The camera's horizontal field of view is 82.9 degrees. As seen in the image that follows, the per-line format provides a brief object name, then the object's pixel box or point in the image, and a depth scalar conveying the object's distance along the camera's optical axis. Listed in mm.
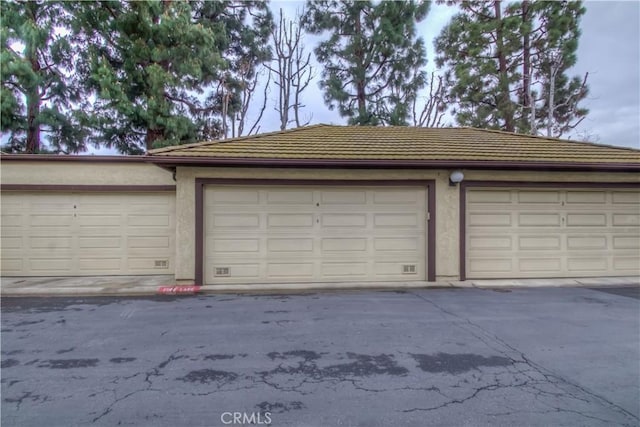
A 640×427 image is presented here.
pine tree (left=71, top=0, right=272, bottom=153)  13422
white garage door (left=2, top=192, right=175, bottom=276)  8984
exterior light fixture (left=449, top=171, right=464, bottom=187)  8086
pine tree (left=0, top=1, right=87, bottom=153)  12945
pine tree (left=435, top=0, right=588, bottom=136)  17062
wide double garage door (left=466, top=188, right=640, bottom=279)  8453
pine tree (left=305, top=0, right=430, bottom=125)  18766
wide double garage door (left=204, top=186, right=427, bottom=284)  8070
